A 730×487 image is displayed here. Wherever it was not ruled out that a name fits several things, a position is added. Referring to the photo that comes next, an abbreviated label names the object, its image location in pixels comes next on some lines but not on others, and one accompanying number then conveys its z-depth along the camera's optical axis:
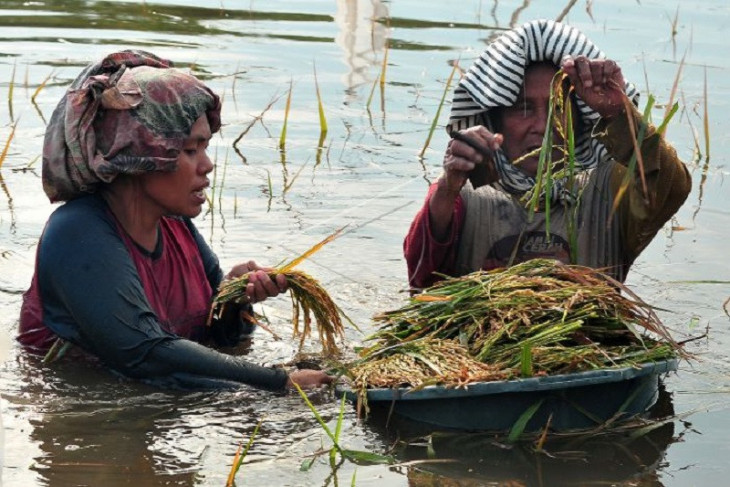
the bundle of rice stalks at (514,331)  6.77
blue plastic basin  6.69
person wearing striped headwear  7.65
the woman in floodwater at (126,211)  7.65
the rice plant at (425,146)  13.25
